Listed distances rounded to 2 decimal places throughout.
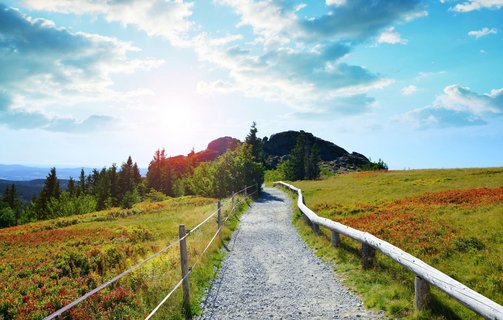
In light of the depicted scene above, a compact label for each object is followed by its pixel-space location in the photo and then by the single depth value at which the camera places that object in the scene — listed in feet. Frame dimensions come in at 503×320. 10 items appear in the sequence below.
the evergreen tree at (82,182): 376.33
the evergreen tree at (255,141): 203.95
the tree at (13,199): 313.73
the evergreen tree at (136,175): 373.89
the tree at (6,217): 244.01
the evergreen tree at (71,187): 328.62
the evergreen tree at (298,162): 285.43
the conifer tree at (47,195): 283.59
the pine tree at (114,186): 320.09
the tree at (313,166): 272.31
